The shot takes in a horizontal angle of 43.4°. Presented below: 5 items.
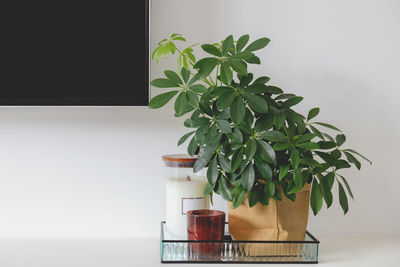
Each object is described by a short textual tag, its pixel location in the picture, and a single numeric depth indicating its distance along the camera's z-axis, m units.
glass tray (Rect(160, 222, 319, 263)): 1.27
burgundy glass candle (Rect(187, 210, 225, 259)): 1.27
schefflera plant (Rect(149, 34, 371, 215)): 1.20
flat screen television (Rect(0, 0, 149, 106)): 1.41
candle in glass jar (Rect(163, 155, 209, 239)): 1.36
